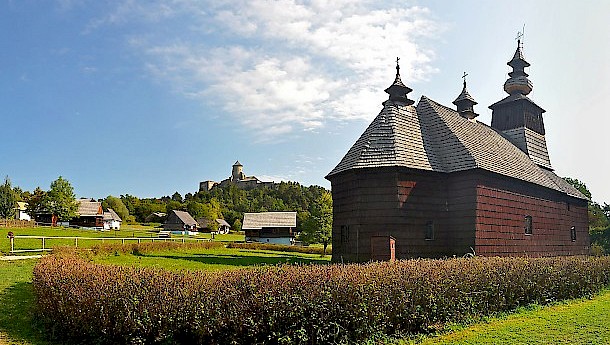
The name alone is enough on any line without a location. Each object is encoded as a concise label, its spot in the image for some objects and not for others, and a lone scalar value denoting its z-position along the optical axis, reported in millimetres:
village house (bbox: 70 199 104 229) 79938
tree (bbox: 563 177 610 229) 55875
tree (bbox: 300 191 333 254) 52119
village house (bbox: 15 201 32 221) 95706
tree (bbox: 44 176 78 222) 71125
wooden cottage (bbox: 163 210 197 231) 90875
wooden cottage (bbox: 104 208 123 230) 88750
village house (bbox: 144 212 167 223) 116875
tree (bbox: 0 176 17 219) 89250
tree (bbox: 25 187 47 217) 72250
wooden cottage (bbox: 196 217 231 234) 97375
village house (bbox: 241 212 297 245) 77500
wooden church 23094
